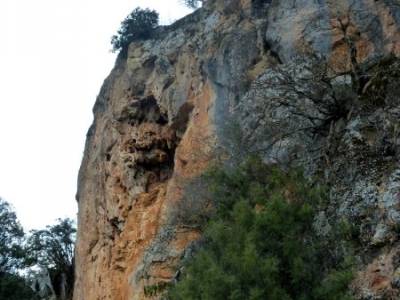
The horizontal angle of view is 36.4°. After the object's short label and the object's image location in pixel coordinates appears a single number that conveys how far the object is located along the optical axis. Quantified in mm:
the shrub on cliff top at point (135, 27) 28688
